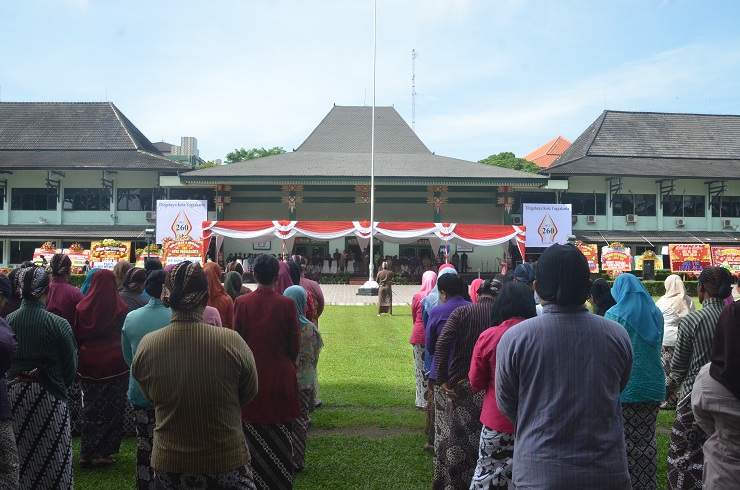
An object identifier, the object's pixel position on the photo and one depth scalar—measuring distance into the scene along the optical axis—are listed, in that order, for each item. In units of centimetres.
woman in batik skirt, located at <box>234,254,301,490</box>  365
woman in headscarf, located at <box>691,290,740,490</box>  245
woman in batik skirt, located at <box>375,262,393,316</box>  1423
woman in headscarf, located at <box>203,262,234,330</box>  477
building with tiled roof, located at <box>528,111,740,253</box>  2761
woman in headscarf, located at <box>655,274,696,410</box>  616
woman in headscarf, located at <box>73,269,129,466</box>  465
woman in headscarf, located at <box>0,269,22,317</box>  489
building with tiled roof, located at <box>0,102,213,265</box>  2692
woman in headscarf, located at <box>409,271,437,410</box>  573
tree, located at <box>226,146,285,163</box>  4766
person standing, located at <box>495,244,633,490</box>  224
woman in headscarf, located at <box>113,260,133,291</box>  571
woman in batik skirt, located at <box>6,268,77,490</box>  343
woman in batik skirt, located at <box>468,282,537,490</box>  303
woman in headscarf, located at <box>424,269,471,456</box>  421
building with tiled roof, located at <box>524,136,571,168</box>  5544
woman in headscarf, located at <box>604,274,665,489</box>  383
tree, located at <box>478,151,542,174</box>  4966
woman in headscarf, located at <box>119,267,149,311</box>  507
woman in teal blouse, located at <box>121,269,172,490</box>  373
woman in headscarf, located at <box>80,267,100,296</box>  492
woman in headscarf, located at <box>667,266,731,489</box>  362
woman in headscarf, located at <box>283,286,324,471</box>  461
